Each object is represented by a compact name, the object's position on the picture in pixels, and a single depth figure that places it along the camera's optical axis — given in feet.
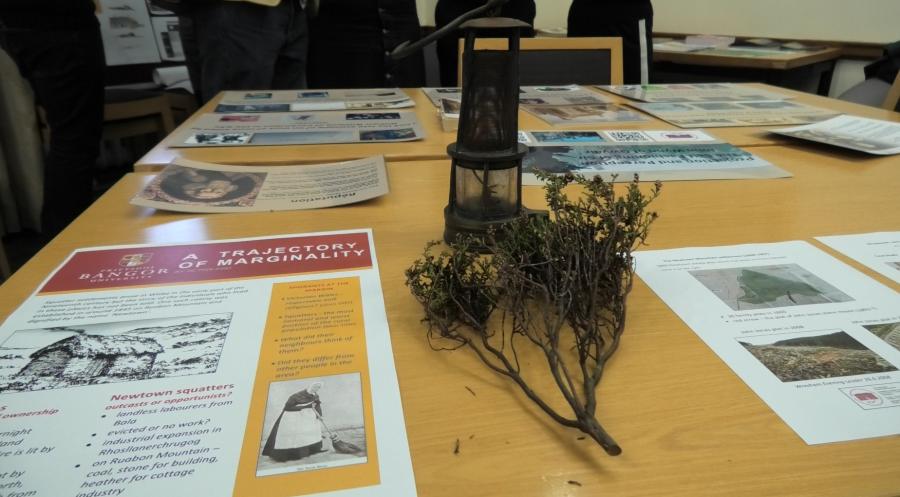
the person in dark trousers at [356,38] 6.01
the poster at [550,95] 4.51
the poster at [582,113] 3.90
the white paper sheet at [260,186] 2.43
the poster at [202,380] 1.09
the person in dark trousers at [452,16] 6.31
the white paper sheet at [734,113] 3.89
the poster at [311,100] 4.20
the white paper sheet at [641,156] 2.89
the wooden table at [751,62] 7.51
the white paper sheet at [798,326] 1.26
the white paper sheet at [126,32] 9.44
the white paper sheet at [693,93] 4.65
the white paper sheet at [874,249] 1.89
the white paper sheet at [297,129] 3.35
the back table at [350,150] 3.02
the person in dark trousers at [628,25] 6.57
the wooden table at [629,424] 1.08
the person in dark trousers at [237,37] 5.07
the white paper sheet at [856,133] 3.21
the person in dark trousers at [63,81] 4.99
